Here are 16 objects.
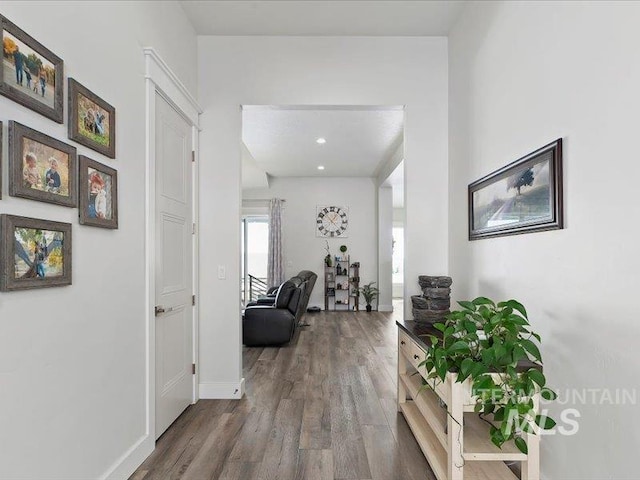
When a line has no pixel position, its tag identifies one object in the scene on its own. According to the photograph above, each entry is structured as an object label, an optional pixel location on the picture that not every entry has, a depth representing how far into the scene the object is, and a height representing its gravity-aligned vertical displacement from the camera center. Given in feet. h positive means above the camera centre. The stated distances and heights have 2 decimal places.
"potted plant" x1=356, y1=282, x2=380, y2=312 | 26.09 -3.46
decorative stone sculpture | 8.57 -1.36
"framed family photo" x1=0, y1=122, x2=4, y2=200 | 4.07 +1.17
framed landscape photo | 5.60 +0.80
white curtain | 26.23 -0.41
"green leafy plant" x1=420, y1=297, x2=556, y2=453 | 4.88 -1.71
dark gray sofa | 16.08 -3.34
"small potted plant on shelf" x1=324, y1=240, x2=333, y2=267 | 26.63 -1.27
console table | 5.48 -3.11
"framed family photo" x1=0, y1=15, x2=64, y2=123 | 4.14 +2.05
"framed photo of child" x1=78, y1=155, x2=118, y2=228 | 5.50 +0.77
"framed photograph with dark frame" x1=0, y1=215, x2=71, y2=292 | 4.10 -0.11
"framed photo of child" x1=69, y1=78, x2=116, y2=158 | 5.30 +1.88
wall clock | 27.22 +1.59
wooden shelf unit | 26.73 -2.99
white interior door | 8.16 -0.50
